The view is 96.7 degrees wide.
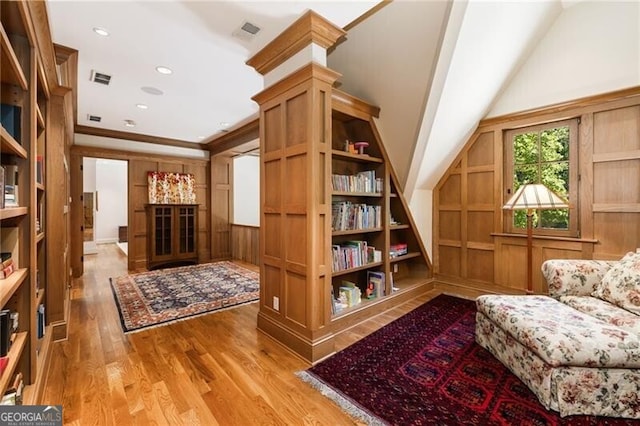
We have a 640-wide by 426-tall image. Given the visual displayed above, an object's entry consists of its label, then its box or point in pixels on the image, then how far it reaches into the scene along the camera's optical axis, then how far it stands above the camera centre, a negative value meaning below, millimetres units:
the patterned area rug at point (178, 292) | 3112 -1109
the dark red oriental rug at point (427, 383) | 1618 -1161
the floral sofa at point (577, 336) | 1616 -772
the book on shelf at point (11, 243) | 1591 -175
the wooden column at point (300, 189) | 2246 +190
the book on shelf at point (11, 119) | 1541 +510
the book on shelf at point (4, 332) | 1324 -570
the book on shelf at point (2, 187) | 1310 +117
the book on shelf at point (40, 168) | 2300 +360
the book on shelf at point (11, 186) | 1494 +145
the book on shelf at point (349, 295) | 2977 -890
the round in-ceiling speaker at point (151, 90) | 3387 +1476
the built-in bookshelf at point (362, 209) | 2979 +27
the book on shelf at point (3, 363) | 1256 -684
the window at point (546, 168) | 3129 +513
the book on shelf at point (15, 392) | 1281 -884
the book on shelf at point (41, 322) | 2225 -877
